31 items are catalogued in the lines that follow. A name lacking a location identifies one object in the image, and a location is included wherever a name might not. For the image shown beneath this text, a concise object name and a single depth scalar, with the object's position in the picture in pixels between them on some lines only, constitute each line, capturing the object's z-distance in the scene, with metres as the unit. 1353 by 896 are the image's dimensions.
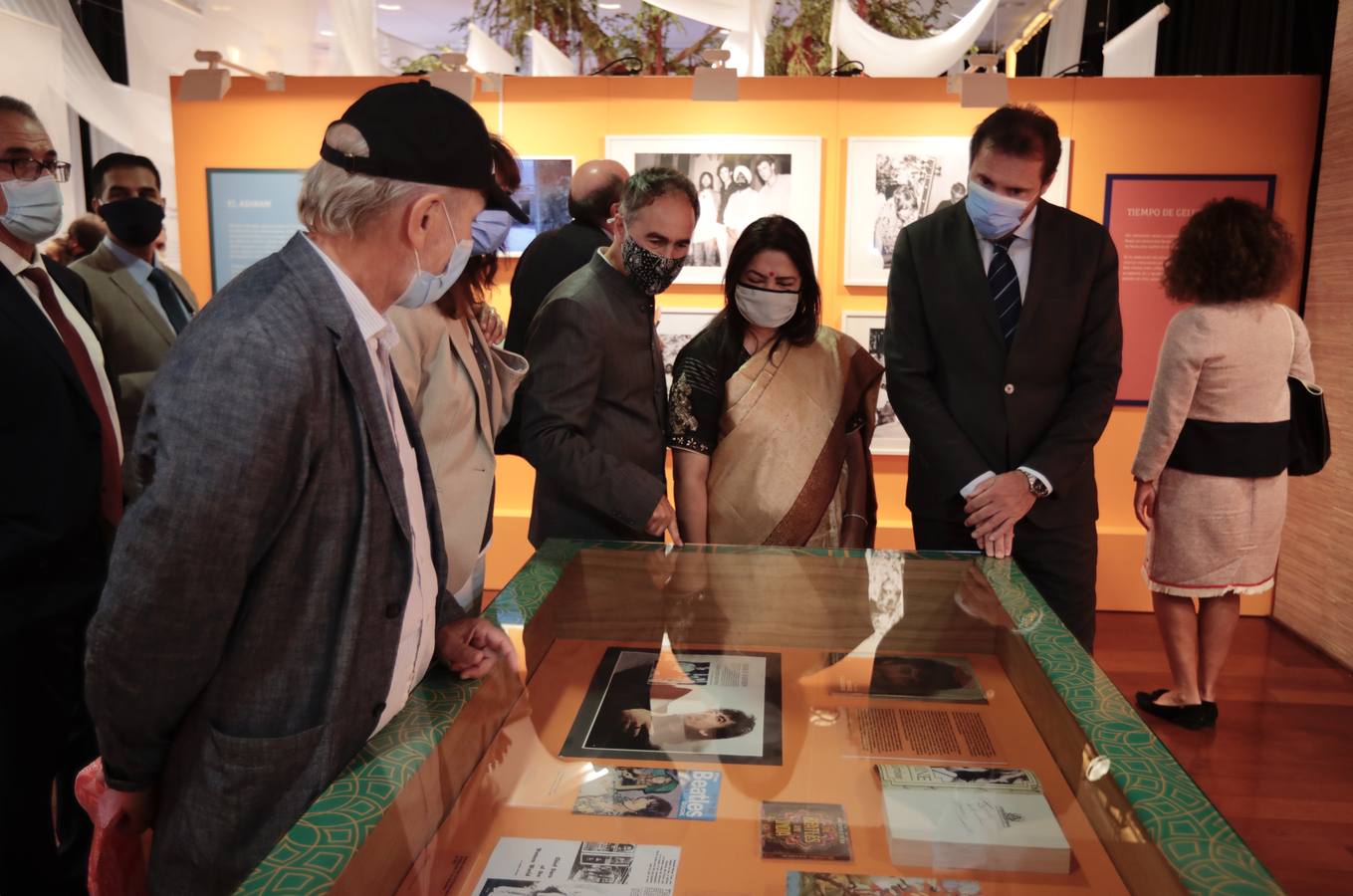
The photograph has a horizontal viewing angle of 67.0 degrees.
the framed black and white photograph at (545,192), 5.33
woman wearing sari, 2.59
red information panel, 5.13
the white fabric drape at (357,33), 5.10
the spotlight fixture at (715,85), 4.73
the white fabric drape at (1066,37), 5.28
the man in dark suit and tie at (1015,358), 2.48
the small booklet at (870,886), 1.11
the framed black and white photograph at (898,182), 5.18
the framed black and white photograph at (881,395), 5.36
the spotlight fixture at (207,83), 4.95
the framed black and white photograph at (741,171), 5.21
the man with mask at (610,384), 2.43
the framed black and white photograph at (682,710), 1.44
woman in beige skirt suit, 3.62
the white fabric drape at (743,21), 4.79
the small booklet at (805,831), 1.19
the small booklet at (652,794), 1.27
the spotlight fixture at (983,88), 4.61
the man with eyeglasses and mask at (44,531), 2.23
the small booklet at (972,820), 1.16
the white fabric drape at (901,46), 4.86
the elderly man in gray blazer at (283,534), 1.16
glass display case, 1.08
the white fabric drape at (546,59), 5.32
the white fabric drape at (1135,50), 5.05
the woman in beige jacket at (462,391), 2.04
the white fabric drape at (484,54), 5.25
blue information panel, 5.48
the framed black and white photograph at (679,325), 5.40
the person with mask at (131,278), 3.66
